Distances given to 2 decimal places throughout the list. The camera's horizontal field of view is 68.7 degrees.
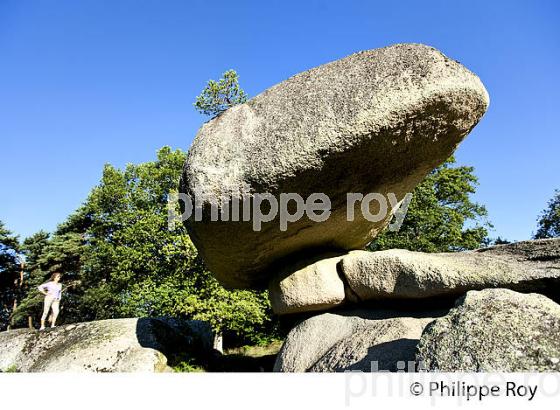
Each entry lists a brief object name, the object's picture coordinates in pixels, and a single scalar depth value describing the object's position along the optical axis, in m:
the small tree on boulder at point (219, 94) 21.12
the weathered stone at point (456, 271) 4.80
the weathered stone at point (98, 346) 7.43
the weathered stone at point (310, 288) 6.29
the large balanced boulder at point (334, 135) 4.82
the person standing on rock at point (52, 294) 9.75
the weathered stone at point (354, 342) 4.30
